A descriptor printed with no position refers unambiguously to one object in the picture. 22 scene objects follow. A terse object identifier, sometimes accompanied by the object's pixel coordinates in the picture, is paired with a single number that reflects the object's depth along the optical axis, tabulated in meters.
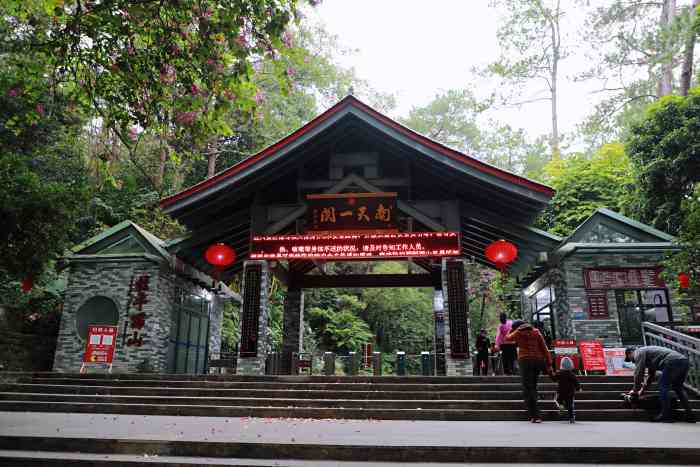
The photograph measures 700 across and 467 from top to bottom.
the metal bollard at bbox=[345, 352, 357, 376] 13.55
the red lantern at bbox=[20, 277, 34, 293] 9.50
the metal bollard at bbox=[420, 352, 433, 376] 13.70
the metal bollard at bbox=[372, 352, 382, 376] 13.09
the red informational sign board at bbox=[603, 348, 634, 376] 10.75
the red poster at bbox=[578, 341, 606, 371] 10.79
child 7.12
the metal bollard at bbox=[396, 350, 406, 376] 13.70
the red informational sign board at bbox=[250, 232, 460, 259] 11.62
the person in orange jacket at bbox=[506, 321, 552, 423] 7.26
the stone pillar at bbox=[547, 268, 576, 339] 12.20
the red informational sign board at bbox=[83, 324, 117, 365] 11.78
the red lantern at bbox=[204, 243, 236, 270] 12.50
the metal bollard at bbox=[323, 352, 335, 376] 12.23
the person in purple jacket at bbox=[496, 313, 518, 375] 11.29
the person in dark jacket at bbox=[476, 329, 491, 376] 12.41
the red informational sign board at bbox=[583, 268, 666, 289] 12.17
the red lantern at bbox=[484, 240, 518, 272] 11.34
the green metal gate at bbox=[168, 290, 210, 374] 13.91
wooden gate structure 11.66
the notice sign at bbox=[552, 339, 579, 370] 10.90
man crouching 7.15
